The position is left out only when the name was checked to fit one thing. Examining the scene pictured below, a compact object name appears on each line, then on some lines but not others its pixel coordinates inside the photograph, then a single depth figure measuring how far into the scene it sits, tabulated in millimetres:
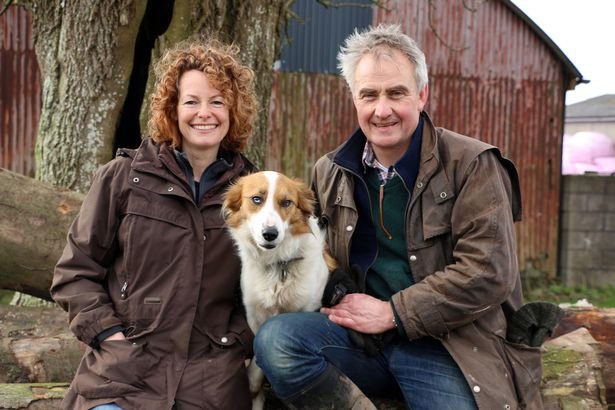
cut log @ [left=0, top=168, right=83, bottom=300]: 5098
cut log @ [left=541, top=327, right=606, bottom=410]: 4156
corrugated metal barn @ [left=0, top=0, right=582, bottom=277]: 11633
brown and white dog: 3773
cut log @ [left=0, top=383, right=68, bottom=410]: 4086
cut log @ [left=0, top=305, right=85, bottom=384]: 4834
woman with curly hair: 3502
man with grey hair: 3477
